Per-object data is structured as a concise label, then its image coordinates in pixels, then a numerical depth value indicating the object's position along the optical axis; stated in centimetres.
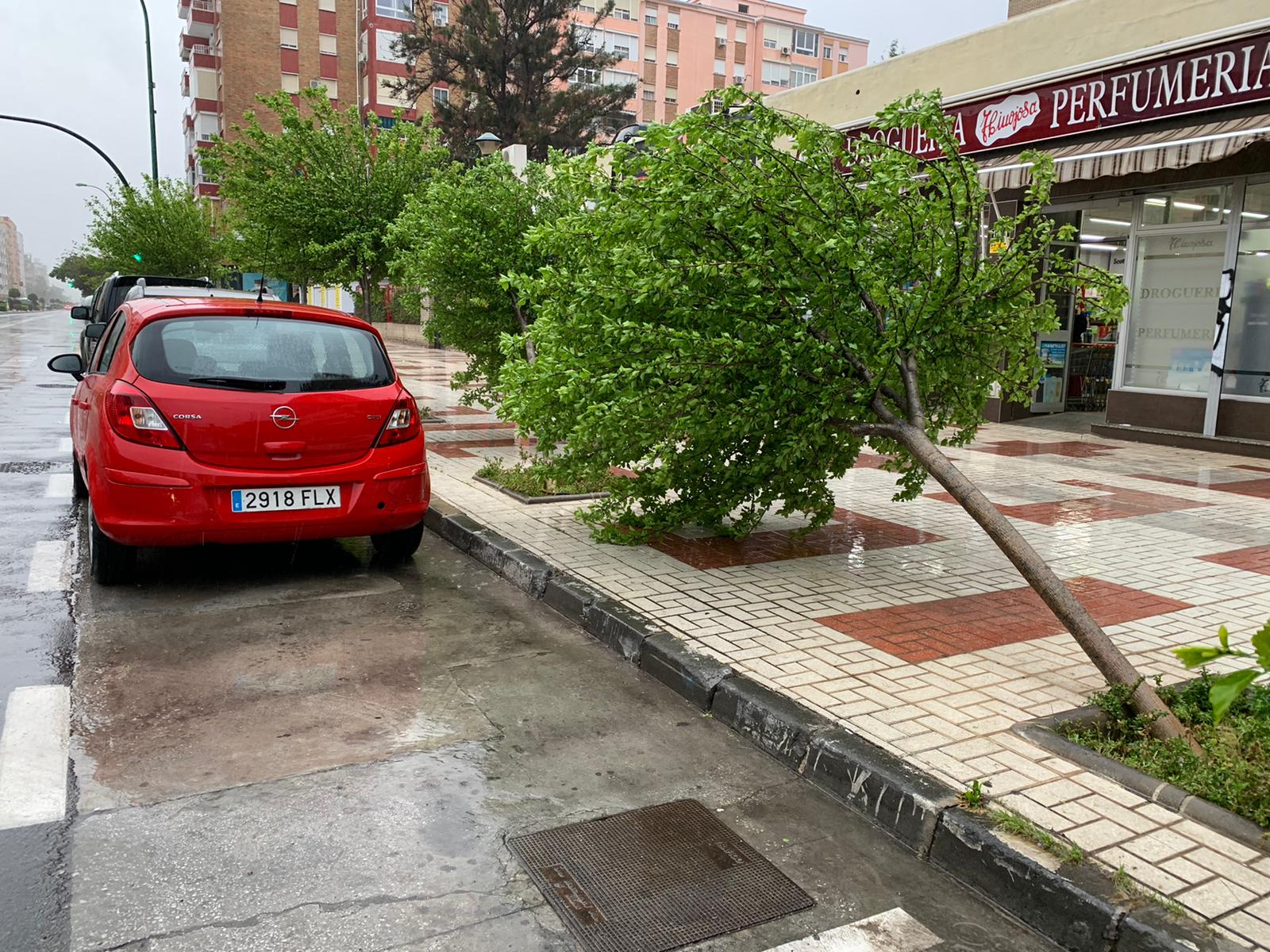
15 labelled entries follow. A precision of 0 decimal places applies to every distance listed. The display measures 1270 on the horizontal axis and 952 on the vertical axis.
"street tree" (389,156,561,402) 925
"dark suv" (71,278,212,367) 1356
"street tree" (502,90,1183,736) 505
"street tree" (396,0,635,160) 3828
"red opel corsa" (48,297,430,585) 549
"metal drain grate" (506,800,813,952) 283
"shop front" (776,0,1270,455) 1100
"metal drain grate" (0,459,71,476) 983
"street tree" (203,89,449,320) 1411
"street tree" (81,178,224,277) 3216
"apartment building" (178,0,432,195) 5784
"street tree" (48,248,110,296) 3591
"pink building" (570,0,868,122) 6981
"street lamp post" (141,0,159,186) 3231
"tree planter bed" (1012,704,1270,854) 312
